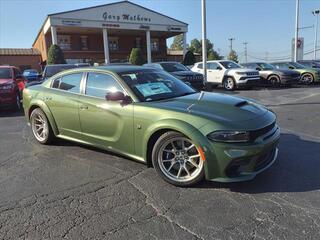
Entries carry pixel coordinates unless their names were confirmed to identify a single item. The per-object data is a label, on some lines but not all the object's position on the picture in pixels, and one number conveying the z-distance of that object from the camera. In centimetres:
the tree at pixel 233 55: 6264
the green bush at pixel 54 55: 2122
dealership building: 2410
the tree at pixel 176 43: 6752
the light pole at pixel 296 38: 2177
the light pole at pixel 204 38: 1127
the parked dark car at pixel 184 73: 1067
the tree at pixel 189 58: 2504
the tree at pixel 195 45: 6003
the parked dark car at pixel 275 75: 1271
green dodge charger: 274
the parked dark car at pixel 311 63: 1676
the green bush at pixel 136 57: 2266
